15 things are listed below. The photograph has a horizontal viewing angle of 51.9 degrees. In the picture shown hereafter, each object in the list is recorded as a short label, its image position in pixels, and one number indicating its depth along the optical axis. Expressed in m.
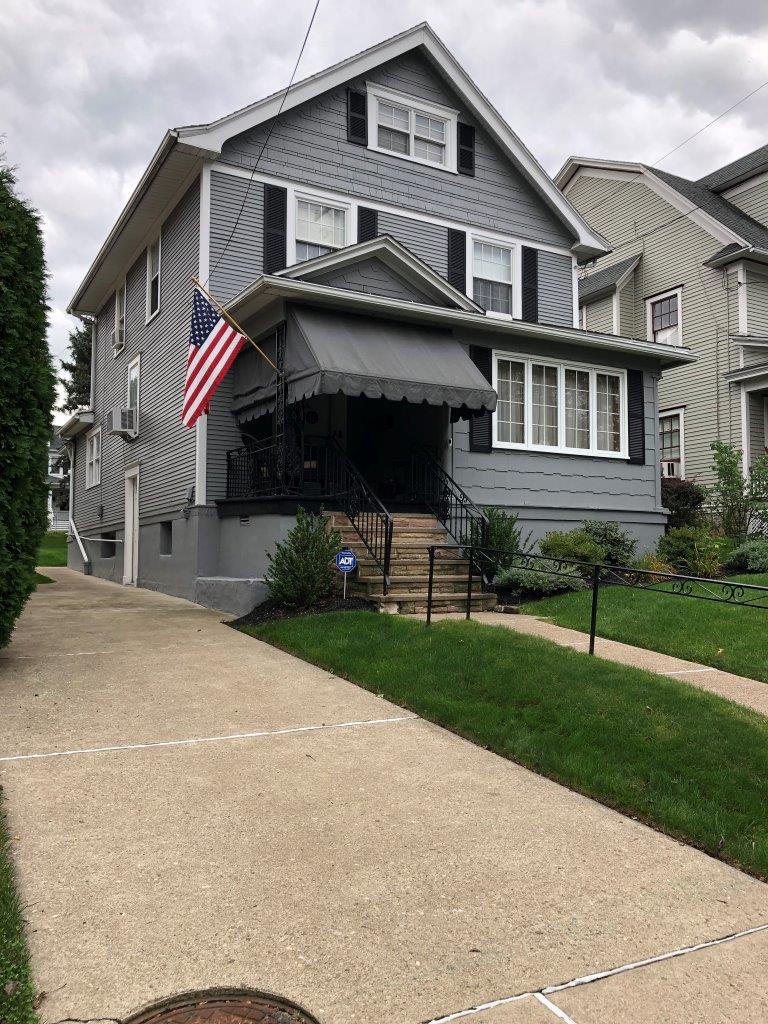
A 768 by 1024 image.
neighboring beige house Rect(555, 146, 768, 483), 20.30
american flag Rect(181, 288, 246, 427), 11.33
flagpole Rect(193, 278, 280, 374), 11.23
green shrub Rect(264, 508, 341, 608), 9.82
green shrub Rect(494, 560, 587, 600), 11.07
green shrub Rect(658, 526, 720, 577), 12.91
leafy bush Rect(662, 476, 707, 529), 15.93
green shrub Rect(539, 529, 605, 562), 12.04
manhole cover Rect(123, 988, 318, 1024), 2.37
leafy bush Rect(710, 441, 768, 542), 15.80
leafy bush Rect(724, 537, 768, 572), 12.41
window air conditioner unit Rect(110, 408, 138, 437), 17.34
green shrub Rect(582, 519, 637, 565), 13.04
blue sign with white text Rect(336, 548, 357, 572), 9.77
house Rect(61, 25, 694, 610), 11.47
